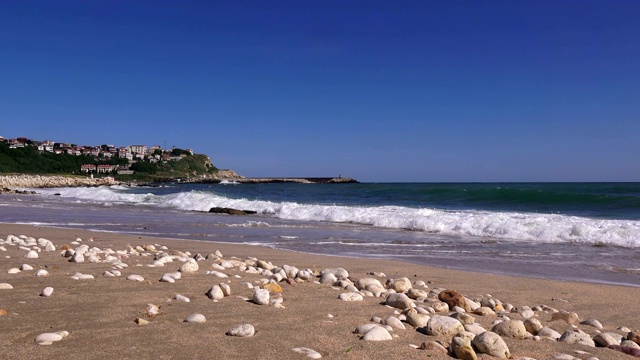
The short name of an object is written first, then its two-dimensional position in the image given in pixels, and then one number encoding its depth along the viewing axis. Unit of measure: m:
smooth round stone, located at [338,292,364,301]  4.48
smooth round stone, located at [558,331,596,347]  3.45
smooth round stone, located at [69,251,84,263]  5.72
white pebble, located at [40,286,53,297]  3.93
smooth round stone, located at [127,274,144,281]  4.73
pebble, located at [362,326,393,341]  3.08
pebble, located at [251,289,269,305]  3.97
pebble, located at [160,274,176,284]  4.79
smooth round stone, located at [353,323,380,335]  3.19
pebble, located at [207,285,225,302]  4.11
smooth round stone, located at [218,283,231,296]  4.27
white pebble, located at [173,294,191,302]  3.95
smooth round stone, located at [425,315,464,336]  3.31
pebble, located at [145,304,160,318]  3.42
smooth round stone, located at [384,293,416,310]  4.29
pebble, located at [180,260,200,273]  5.41
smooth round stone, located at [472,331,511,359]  2.89
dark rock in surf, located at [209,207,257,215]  20.84
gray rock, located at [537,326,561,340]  3.58
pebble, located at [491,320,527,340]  3.44
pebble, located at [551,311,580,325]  4.35
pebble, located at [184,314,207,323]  3.32
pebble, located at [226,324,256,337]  3.03
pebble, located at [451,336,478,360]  2.80
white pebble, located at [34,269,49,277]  4.75
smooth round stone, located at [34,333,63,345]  2.74
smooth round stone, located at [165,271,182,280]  4.91
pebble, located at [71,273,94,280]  4.64
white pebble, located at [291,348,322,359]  2.72
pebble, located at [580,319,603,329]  4.23
